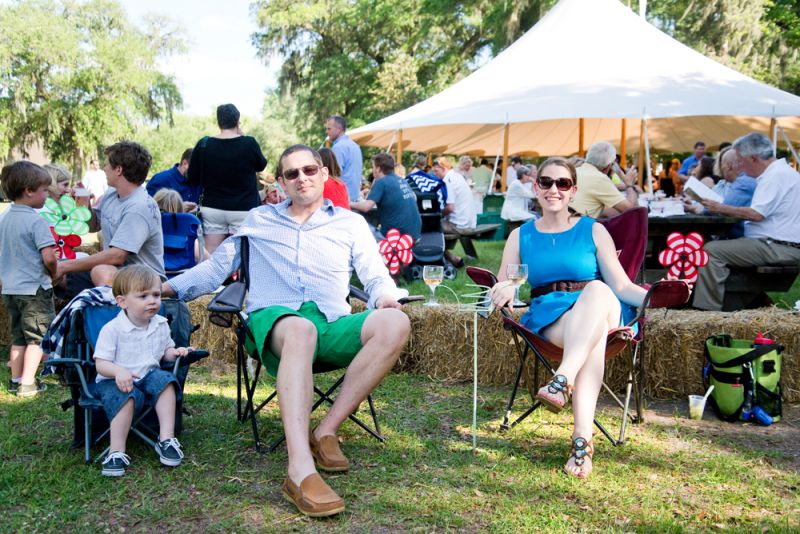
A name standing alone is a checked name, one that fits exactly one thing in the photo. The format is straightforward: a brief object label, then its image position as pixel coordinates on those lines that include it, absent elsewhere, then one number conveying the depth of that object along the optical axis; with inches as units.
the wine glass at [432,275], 139.6
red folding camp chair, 130.0
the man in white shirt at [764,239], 209.0
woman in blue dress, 120.6
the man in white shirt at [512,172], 558.2
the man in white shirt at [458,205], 364.2
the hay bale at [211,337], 196.2
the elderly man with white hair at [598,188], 225.5
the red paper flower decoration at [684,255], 189.6
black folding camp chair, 122.7
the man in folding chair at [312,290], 117.9
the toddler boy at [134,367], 120.7
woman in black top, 236.8
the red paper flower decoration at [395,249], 245.0
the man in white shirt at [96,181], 619.2
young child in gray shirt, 162.6
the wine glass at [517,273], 128.6
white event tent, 388.5
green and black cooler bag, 146.3
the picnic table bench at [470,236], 350.1
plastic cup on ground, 149.2
